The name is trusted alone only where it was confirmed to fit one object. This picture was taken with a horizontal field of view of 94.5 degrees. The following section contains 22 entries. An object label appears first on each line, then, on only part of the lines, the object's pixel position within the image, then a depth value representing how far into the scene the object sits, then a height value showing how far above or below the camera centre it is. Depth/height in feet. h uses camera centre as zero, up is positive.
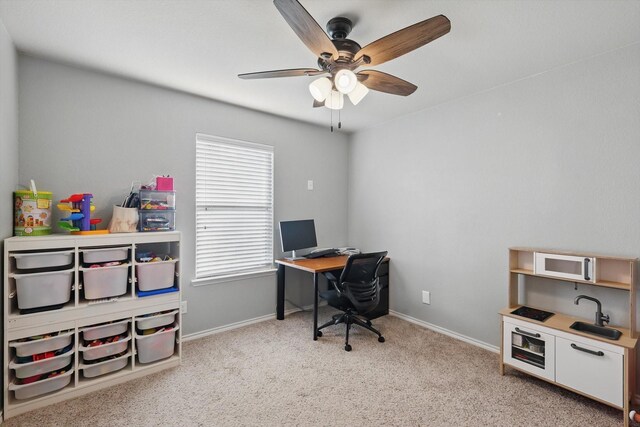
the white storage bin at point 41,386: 6.28 -3.84
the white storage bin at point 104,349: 7.08 -3.39
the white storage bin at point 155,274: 7.86 -1.69
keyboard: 11.80 -1.59
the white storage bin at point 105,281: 7.13 -1.72
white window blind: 10.27 +0.24
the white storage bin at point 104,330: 7.11 -2.93
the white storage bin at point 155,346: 7.77 -3.58
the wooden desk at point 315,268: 9.87 -1.85
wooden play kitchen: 6.09 -2.72
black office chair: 9.34 -2.45
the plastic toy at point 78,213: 7.23 -0.04
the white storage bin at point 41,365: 6.29 -3.40
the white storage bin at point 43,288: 6.38 -1.71
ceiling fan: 4.69 +3.04
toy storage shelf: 6.36 -2.47
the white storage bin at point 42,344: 6.32 -2.95
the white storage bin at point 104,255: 7.17 -1.07
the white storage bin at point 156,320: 7.80 -2.91
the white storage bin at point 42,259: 6.37 -1.07
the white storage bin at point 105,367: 7.09 -3.82
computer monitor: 11.43 -0.85
